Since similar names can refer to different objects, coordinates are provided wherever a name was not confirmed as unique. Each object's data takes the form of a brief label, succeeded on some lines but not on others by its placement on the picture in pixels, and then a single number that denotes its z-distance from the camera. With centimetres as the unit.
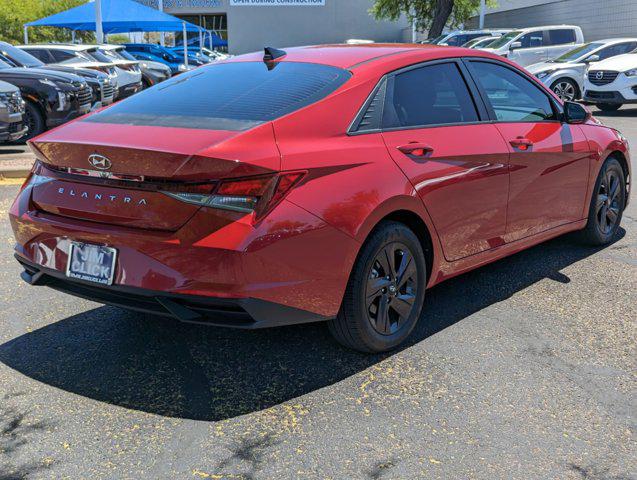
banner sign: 5884
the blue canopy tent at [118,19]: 2905
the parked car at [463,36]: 2727
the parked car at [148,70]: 2208
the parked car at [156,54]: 3150
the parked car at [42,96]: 1245
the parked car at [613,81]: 1744
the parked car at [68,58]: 1689
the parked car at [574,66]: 1892
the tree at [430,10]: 3703
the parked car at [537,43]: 2252
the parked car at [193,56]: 3799
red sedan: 320
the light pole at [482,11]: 3725
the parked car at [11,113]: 1064
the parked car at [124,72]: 1830
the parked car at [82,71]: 1384
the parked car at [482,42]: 2436
